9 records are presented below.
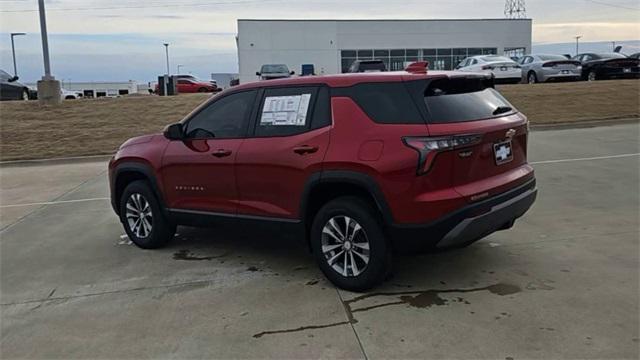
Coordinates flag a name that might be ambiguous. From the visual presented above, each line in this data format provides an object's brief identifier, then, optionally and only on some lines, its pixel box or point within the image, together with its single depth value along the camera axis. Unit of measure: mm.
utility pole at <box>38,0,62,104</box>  20897
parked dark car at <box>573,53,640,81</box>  23956
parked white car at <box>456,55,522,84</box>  23188
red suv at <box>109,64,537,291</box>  4230
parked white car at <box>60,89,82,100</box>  38625
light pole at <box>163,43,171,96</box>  32031
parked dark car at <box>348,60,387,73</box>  28002
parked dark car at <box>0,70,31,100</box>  26438
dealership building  56875
